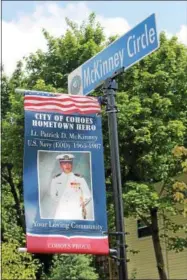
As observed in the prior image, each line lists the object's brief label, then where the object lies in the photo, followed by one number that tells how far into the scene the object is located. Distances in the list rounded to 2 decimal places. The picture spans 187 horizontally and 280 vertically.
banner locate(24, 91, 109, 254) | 4.72
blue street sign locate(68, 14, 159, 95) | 4.90
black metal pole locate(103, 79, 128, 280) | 4.64
